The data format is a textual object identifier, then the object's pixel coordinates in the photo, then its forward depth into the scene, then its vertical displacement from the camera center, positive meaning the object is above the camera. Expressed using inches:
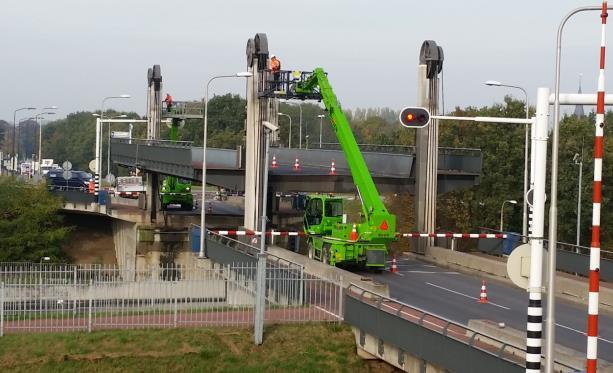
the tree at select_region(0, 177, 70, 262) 2246.6 -116.3
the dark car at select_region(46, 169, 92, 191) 2894.7 -6.6
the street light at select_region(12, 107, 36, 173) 4181.4 +83.2
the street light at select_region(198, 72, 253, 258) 1453.2 -25.9
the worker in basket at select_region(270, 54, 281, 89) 1594.5 +193.2
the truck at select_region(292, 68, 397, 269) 1298.0 -53.0
